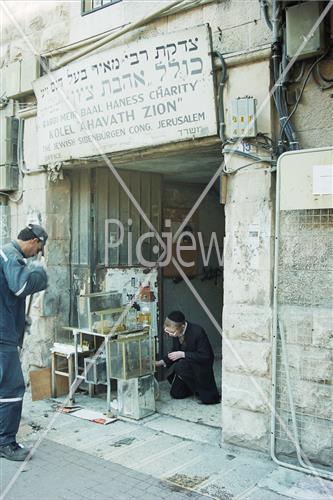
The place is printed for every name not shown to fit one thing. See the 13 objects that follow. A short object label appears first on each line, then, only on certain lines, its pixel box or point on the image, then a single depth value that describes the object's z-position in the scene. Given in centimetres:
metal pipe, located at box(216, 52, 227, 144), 454
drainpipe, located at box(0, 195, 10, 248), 704
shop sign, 464
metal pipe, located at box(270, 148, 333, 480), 416
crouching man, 588
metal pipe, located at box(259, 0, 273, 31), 430
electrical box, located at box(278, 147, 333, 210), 394
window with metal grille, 584
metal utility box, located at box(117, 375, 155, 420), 542
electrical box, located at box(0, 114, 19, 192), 677
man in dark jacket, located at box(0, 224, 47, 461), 451
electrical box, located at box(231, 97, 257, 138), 431
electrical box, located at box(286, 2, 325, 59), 397
